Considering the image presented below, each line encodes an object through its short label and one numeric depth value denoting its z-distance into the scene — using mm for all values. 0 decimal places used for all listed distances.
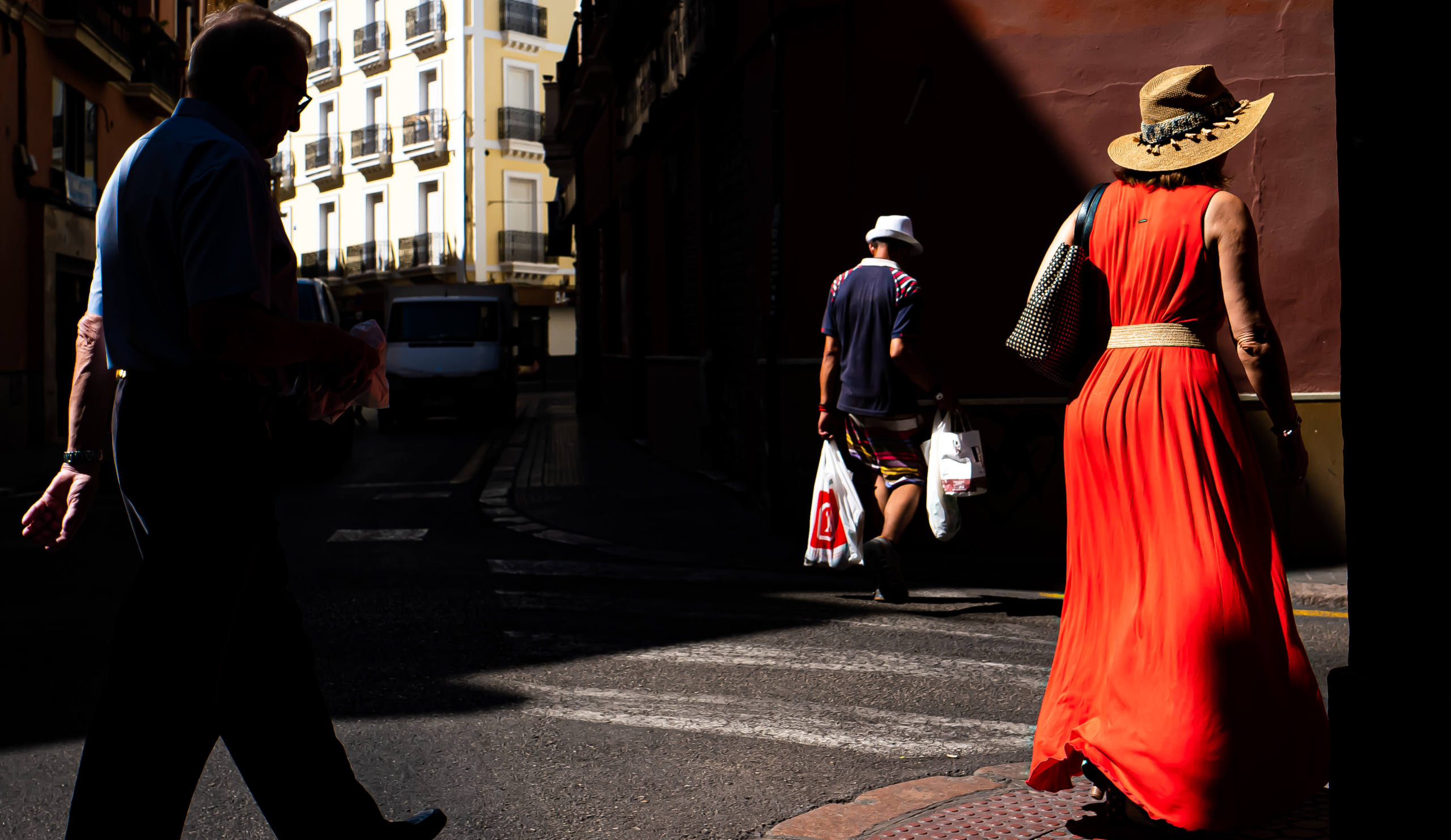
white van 22172
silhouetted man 2320
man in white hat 6367
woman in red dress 2996
